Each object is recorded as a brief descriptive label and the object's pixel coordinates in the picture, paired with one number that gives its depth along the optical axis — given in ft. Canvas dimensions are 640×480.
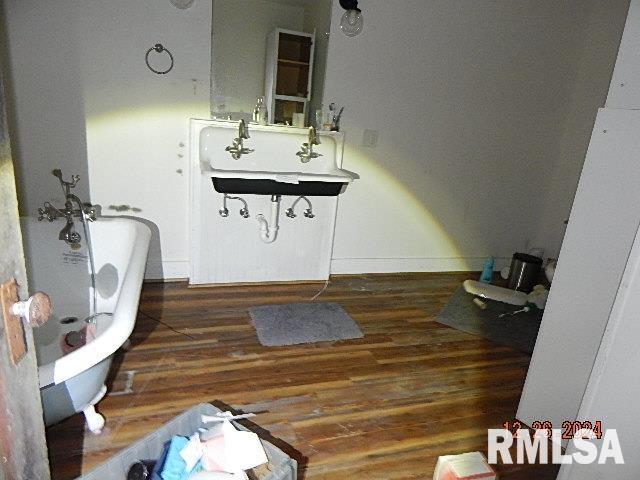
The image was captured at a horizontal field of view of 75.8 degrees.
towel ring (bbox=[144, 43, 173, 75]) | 8.48
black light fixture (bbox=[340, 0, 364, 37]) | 9.06
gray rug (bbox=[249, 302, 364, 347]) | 8.02
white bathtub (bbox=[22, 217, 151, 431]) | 5.30
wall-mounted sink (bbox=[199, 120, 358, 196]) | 8.33
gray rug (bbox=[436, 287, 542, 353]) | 8.86
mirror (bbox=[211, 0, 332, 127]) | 8.87
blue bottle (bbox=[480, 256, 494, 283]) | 12.04
